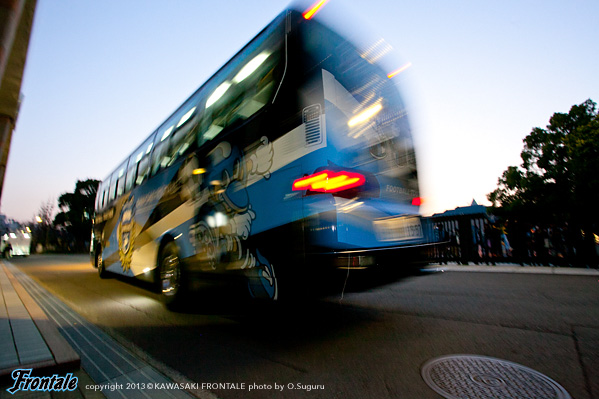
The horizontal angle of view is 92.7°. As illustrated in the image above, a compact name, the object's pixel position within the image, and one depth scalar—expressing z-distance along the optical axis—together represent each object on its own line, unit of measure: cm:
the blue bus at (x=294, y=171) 241
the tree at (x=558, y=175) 1984
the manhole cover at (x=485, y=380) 172
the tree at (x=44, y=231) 5197
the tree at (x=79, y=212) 4284
